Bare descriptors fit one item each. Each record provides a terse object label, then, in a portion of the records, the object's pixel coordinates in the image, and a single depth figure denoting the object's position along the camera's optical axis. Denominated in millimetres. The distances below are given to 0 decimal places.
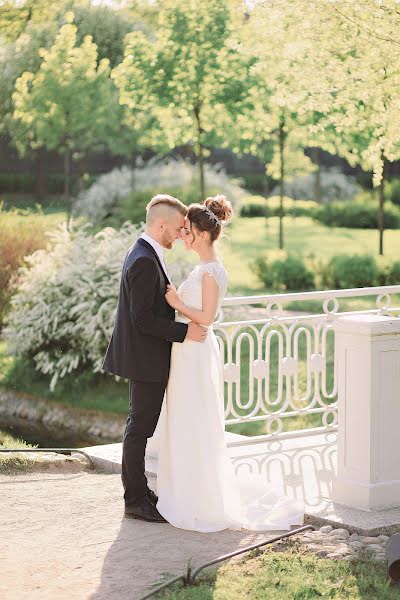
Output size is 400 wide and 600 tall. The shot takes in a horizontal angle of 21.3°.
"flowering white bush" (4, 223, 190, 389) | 14094
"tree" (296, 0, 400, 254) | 8945
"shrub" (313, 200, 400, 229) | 30844
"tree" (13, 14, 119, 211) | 25156
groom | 5781
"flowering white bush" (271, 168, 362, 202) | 36594
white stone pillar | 5996
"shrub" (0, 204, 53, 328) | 17344
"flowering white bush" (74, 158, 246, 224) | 29297
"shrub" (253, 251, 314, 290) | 21578
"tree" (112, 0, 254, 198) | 21031
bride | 5883
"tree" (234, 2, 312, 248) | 11180
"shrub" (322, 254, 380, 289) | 21234
